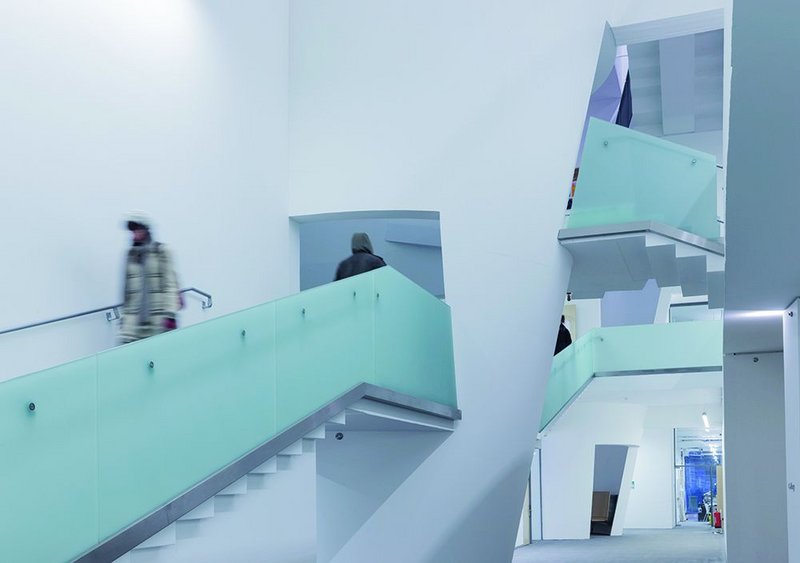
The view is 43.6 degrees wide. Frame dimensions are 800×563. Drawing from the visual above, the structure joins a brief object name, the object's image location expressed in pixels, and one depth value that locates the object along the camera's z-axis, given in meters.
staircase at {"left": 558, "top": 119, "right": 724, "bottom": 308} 10.51
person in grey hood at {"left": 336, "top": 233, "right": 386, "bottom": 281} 9.69
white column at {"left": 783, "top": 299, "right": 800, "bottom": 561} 7.96
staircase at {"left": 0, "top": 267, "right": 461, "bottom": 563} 4.77
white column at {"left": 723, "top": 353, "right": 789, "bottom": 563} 11.64
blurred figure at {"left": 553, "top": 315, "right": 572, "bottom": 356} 16.11
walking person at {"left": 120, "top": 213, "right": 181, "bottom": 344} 7.74
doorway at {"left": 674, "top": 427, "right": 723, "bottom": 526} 38.47
